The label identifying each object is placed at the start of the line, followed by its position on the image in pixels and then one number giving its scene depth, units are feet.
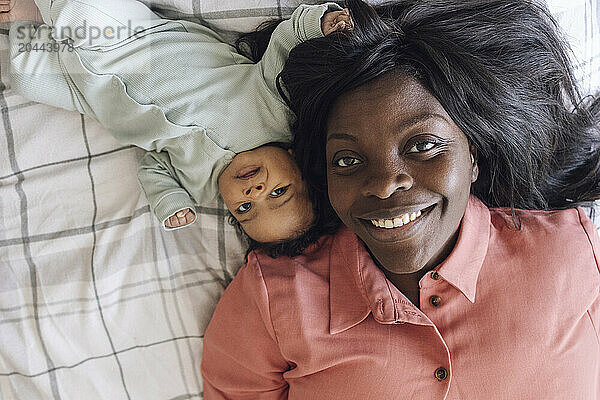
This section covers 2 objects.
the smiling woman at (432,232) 3.33
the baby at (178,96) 3.96
